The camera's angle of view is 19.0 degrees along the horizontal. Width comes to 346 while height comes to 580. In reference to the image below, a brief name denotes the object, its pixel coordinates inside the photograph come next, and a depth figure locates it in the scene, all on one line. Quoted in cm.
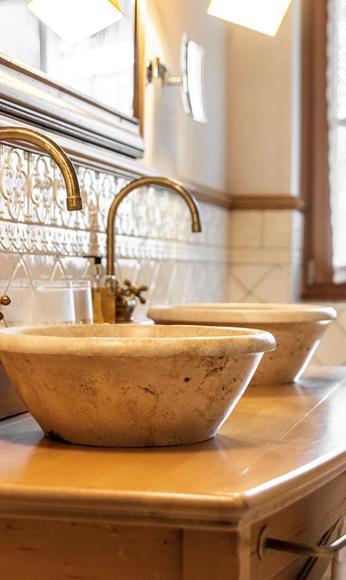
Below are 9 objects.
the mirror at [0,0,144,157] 153
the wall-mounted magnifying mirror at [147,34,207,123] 243
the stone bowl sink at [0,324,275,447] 106
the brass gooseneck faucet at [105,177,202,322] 181
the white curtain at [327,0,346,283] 333
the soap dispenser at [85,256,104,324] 180
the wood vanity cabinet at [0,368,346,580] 90
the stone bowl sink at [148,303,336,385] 167
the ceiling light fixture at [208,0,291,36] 236
